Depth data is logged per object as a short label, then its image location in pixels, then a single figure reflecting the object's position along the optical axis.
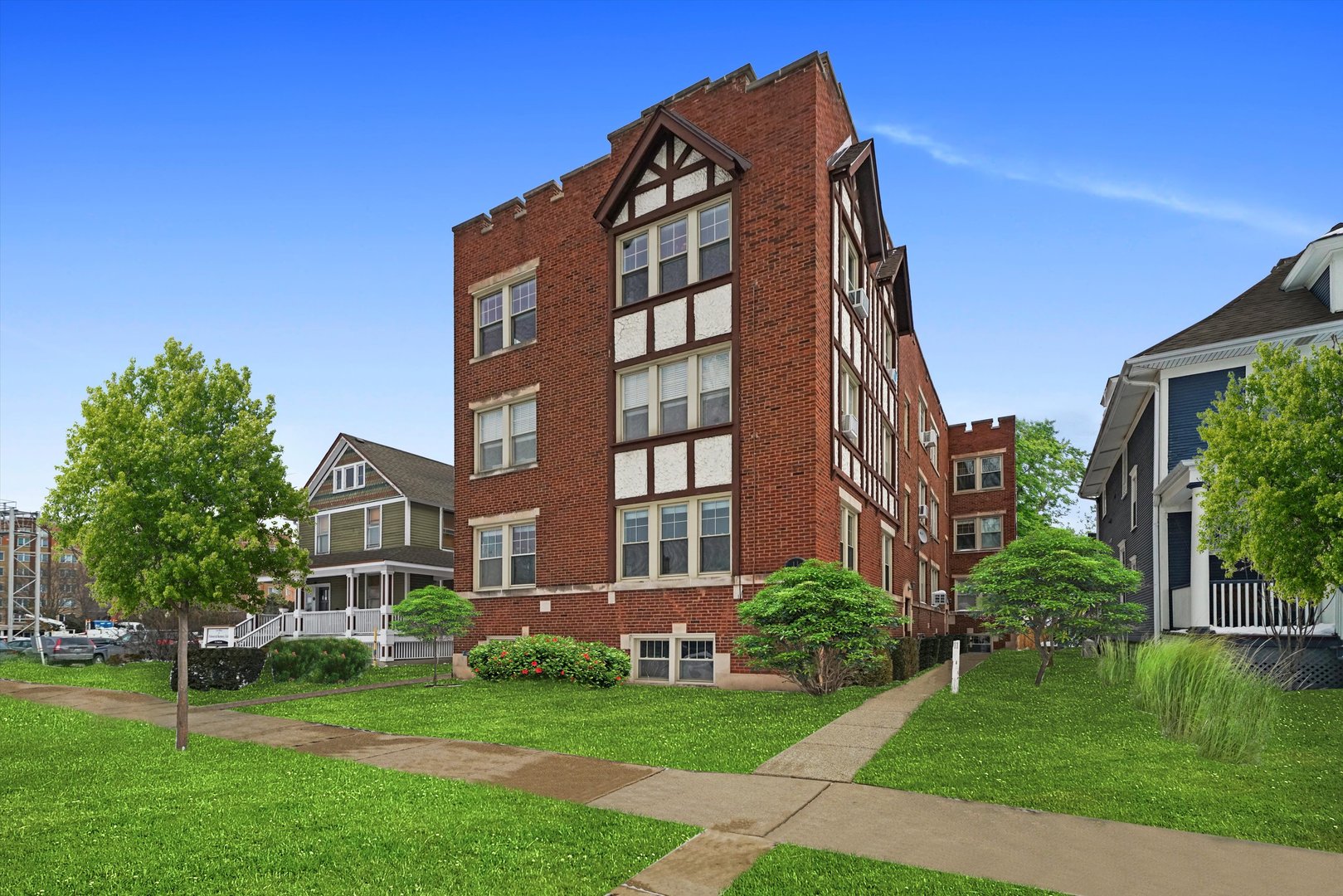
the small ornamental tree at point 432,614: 19.61
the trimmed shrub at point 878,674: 15.97
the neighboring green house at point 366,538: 32.03
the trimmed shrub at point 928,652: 24.06
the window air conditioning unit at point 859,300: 20.34
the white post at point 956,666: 14.75
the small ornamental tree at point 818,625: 14.93
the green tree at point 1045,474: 51.84
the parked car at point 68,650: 32.66
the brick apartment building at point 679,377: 17.61
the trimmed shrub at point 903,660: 18.70
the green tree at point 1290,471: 10.59
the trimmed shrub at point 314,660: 20.42
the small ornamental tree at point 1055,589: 16.05
